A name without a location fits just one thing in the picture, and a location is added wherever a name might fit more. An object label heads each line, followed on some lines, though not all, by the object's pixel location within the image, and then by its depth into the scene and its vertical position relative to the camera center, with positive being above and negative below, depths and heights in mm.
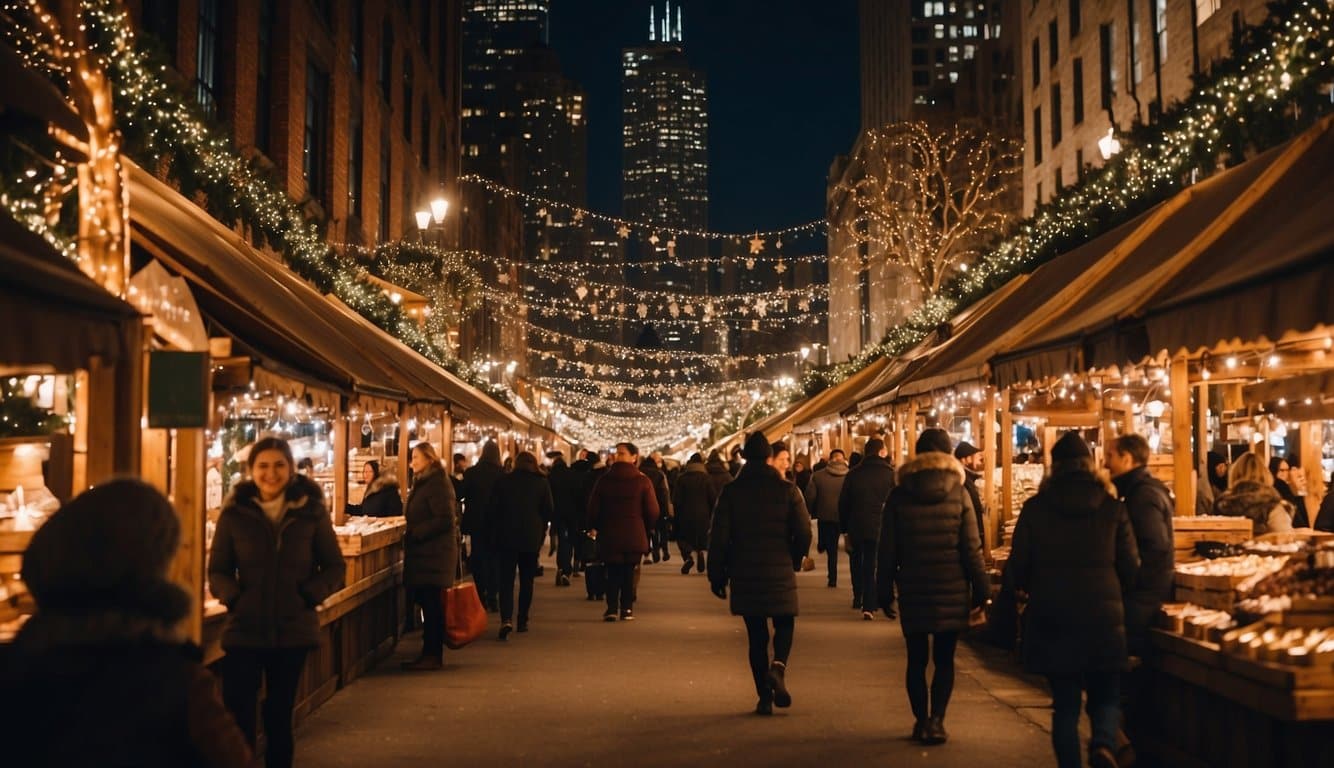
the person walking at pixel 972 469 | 13430 -385
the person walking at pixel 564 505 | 20031 -950
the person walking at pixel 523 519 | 14398 -829
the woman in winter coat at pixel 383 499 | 15234 -646
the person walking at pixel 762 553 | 9617 -802
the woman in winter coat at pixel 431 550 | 11469 -905
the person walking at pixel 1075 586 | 6941 -760
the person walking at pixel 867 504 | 15719 -748
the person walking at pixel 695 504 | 21906 -1039
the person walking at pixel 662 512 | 20766 -1124
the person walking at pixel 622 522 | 15469 -926
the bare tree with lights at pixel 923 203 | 38500 +6643
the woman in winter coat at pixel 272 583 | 6844 -703
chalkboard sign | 6867 +258
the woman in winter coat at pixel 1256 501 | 12289 -579
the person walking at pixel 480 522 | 15305 -902
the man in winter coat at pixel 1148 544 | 7566 -590
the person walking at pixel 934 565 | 8539 -792
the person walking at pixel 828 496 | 20484 -857
